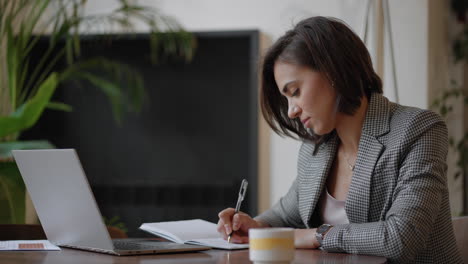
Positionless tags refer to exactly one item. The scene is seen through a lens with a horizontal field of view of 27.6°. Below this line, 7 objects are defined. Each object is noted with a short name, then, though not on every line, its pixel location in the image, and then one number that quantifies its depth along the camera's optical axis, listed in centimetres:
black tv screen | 455
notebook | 201
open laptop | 181
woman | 187
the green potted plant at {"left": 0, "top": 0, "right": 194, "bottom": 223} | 291
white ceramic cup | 154
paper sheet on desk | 201
